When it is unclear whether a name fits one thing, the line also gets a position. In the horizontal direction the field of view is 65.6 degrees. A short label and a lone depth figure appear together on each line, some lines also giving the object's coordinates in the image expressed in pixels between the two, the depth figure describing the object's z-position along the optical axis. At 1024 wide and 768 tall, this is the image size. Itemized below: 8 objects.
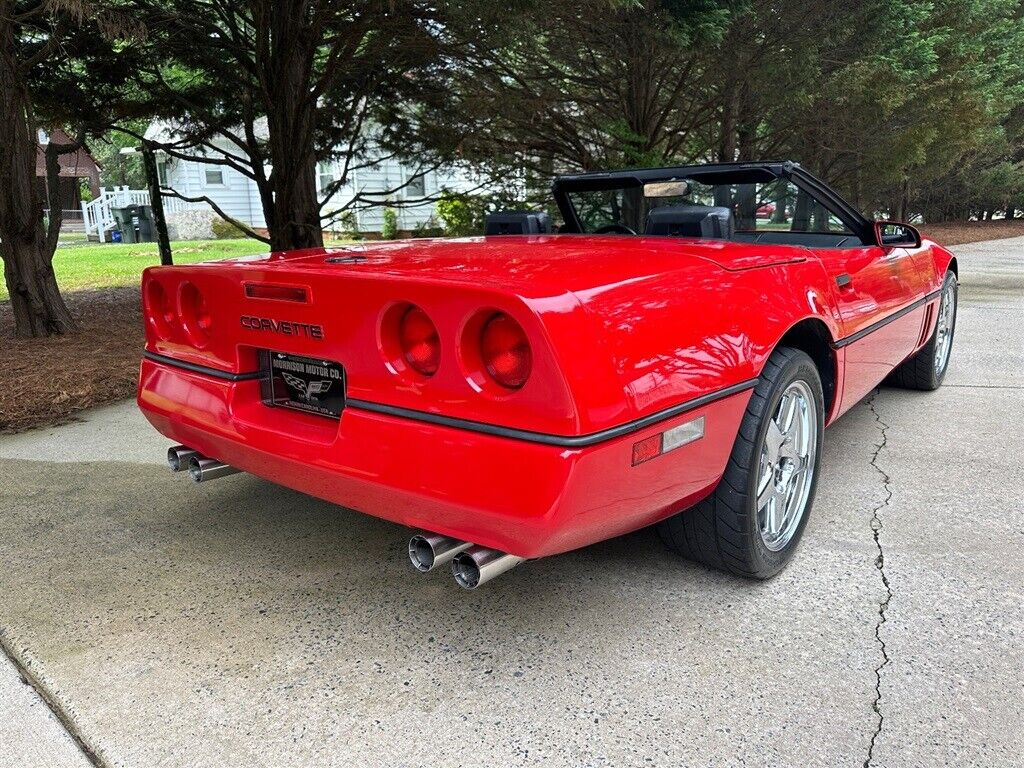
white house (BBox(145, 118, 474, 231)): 21.50
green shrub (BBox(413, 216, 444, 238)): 10.88
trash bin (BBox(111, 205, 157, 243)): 23.33
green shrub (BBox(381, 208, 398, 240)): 19.35
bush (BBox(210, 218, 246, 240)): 24.72
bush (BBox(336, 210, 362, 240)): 10.10
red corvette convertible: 1.85
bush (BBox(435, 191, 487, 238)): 10.33
